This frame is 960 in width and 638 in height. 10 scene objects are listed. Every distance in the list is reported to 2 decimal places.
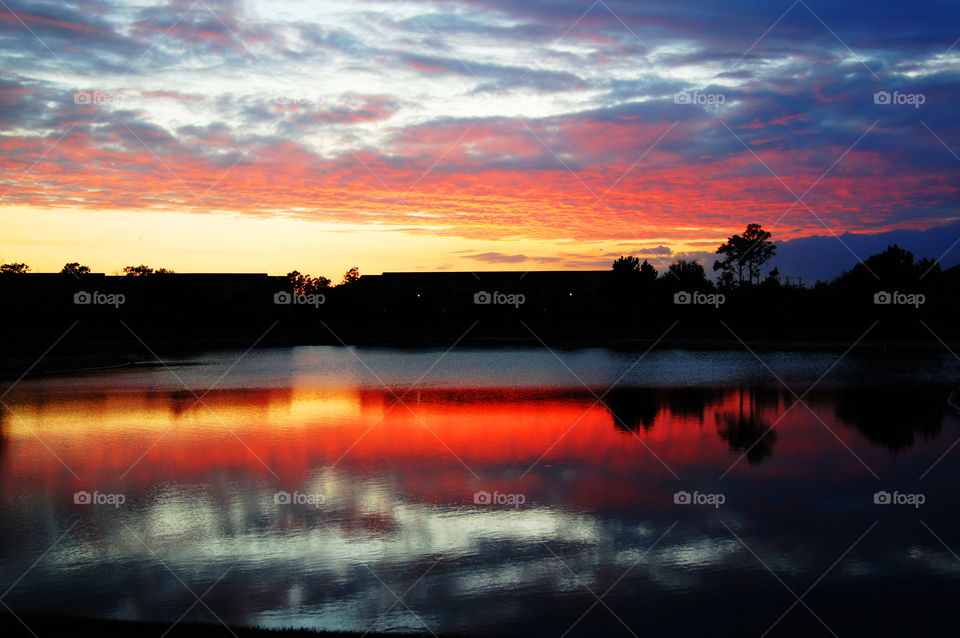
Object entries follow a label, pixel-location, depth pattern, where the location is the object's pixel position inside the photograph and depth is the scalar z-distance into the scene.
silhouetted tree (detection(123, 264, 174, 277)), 115.25
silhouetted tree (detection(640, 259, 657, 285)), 92.62
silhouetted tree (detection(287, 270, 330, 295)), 119.36
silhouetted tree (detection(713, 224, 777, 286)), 105.88
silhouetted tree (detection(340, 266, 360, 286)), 123.88
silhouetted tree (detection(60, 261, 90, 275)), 115.52
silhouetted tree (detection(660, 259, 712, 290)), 90.00
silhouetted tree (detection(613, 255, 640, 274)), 93.69
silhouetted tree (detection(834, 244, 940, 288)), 50.56
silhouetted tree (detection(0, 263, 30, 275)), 111.39
